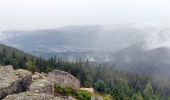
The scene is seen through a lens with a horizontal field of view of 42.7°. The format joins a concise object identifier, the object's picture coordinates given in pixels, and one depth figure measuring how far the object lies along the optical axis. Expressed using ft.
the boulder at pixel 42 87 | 46.22
